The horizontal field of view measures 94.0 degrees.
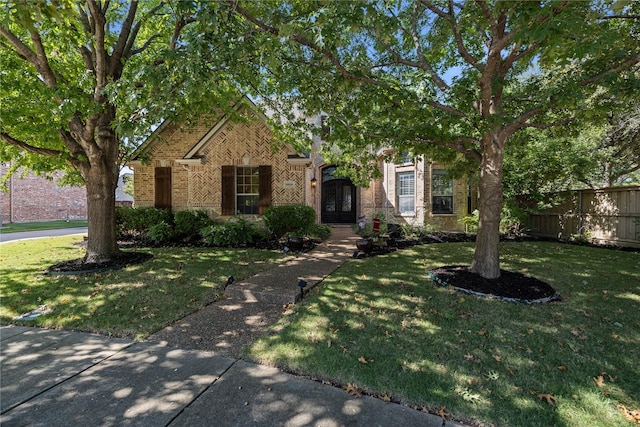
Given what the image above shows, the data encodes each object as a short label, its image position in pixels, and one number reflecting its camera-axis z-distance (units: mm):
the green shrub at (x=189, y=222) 11047
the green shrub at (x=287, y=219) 10406
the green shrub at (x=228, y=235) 10070
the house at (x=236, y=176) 11239
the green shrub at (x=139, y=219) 11500
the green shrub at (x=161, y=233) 10547
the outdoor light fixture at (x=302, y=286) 4973
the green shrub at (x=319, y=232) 11771
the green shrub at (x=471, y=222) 12219
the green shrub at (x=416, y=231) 11591
